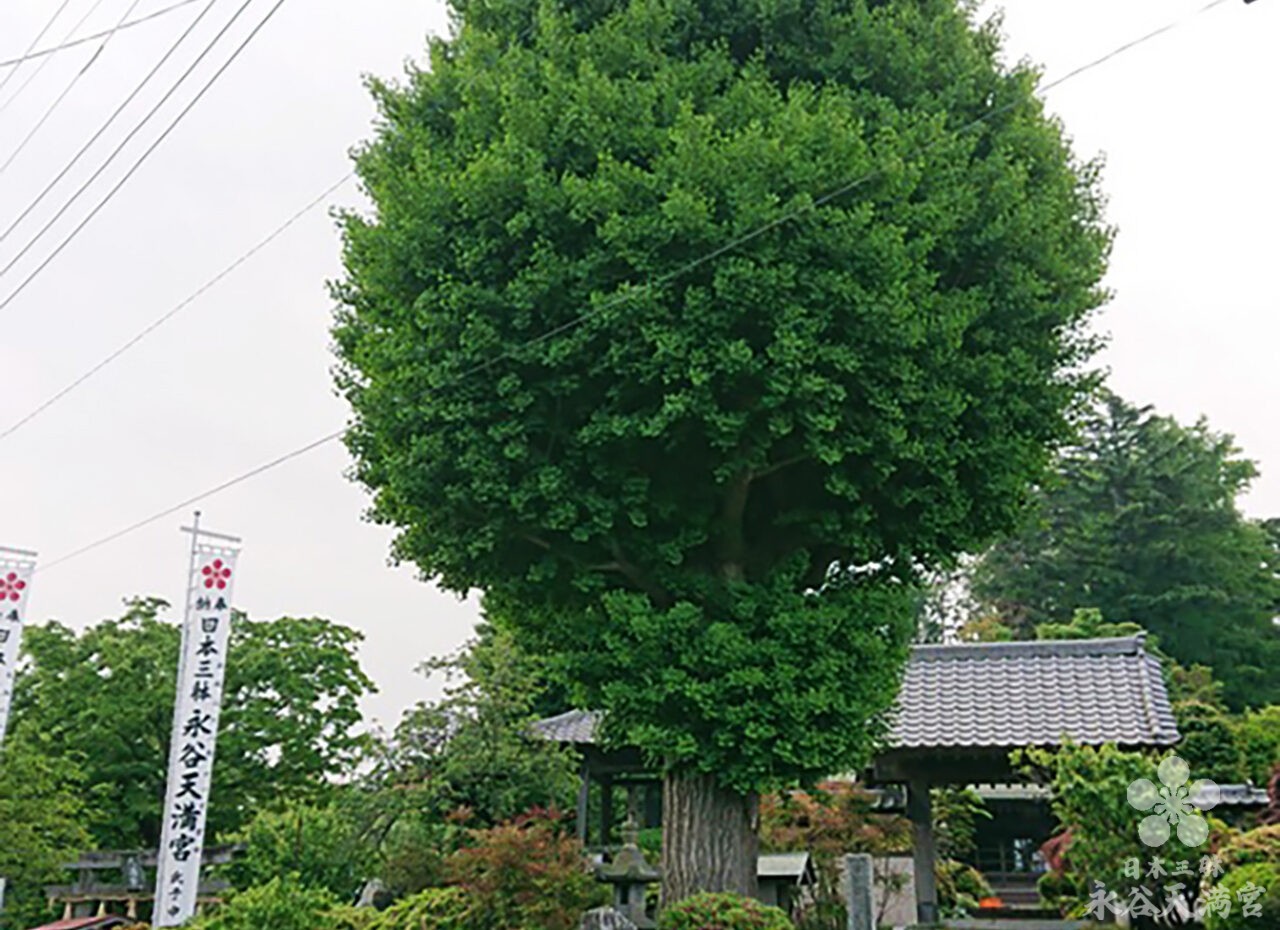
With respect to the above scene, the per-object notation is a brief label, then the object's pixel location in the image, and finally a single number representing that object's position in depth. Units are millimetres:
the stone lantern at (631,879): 10789
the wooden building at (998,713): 12258
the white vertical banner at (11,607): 11320
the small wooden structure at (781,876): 11266
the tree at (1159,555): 28656
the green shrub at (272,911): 8391
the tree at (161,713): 15938
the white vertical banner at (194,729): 9320
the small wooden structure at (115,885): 13578
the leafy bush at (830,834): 12422
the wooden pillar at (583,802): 15500
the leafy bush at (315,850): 10680
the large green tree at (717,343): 7770
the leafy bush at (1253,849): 8305
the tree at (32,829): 13094
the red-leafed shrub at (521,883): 8875
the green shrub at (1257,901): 7688
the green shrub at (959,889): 14625
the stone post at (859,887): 9289
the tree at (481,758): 12109
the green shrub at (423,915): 9070
